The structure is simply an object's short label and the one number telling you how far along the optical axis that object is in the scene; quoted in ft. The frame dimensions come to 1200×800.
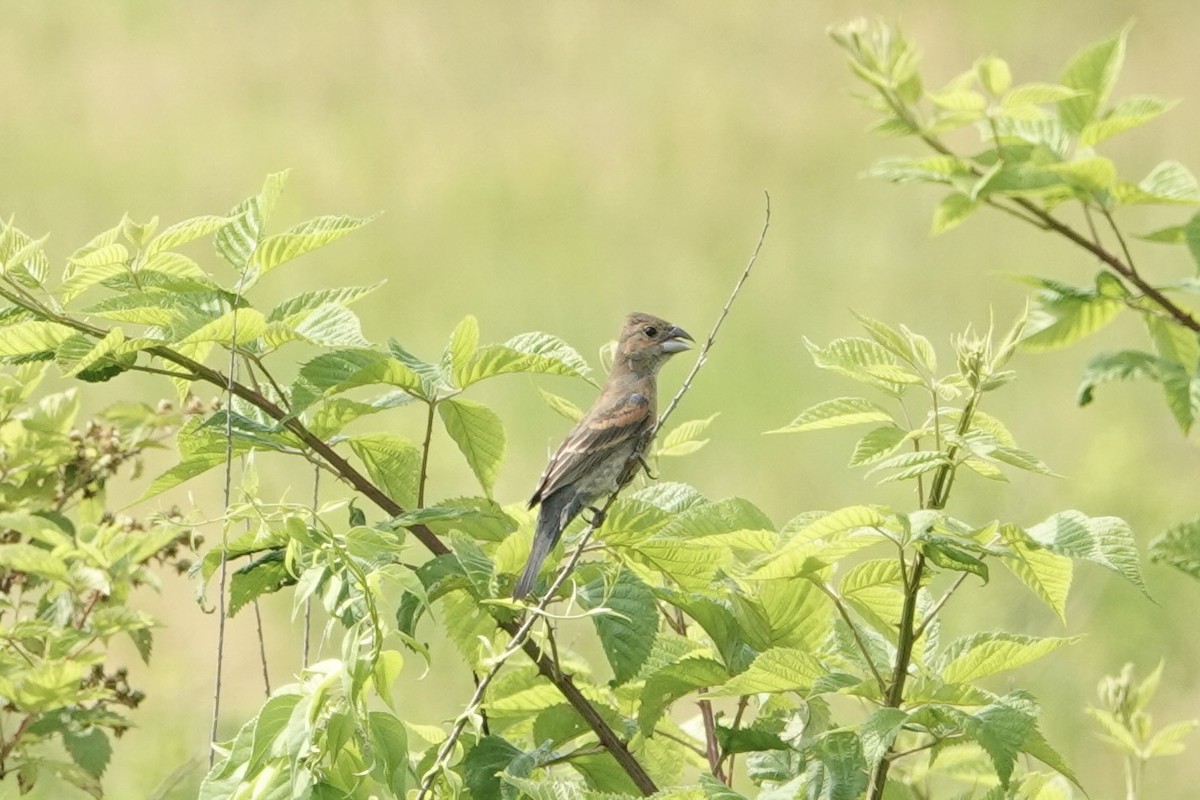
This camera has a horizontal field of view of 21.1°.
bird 29.84
